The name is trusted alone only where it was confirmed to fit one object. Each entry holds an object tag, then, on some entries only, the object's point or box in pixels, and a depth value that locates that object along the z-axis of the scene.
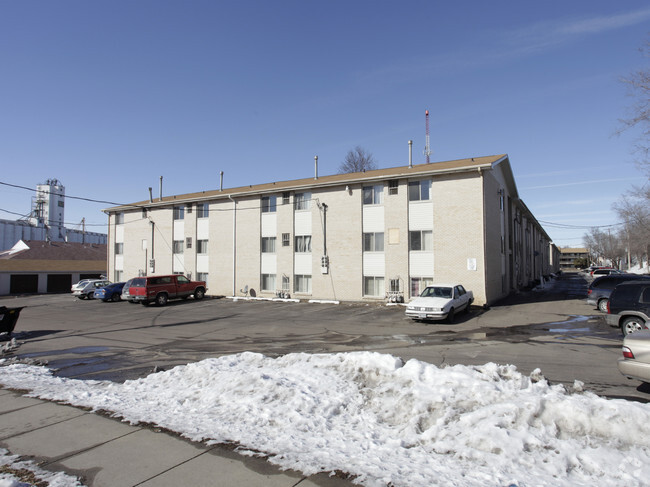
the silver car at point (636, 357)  6.10
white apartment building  21.81
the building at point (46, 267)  44.53
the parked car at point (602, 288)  17.54
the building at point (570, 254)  152.98
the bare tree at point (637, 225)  49.88
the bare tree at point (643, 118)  15.87
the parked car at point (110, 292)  30.17
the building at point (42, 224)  80.44
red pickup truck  25.56
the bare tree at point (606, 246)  90.72
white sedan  15.57
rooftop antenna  40.89
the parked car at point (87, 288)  33.22
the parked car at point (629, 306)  11.44
